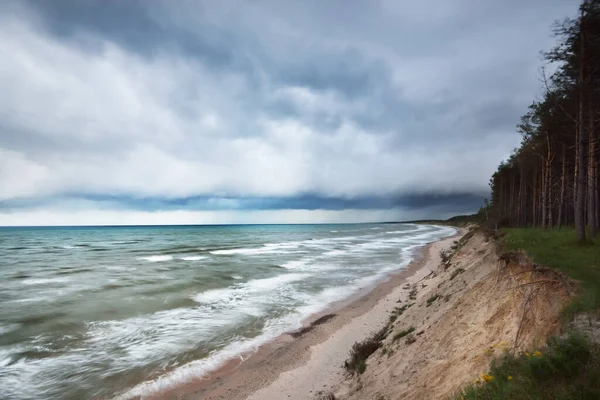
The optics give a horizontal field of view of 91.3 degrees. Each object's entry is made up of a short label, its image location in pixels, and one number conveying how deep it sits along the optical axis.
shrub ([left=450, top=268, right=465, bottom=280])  15.39
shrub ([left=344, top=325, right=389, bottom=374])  9.11
